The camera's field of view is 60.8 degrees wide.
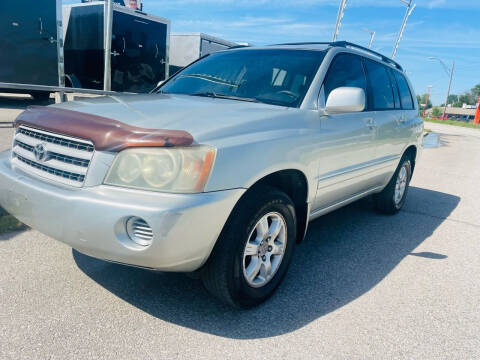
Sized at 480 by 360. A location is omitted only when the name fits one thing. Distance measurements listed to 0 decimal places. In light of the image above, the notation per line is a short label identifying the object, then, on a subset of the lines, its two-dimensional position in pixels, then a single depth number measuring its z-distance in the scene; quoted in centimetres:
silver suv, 209
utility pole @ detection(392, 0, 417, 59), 2161
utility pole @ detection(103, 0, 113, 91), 936
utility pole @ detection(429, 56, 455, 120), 5008
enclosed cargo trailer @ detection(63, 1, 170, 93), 1020
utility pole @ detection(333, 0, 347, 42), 1379
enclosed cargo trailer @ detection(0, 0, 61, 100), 866
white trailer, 1398
